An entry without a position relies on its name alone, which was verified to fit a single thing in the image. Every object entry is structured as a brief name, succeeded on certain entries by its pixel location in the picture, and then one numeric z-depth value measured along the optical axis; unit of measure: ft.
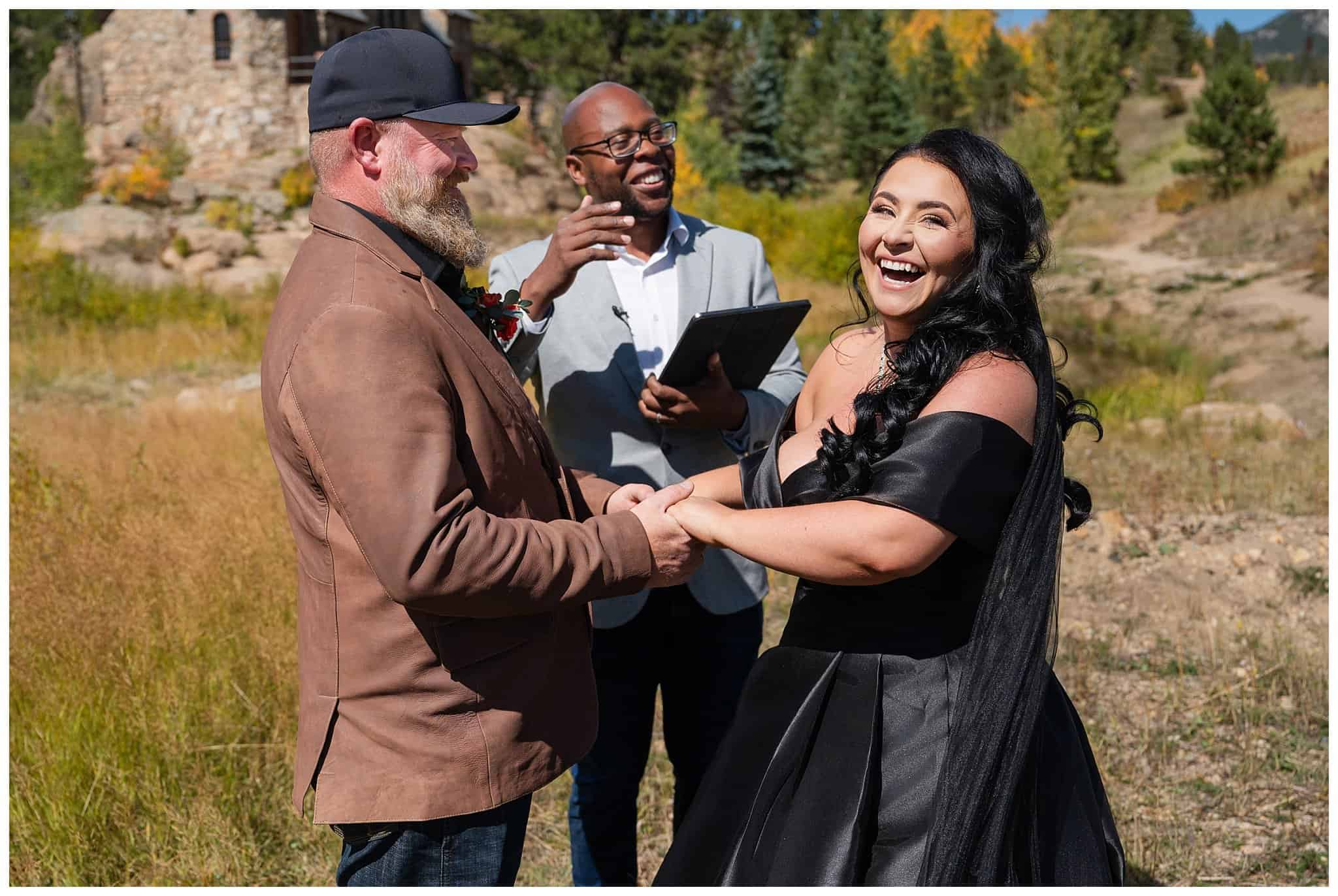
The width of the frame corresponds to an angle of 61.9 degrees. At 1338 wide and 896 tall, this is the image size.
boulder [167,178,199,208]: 83.87
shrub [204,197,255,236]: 76.43
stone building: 103.19
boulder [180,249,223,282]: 67.62
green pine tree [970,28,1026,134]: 139.03
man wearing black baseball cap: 6.23
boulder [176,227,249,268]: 71.10
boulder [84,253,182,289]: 62.44
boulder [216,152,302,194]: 87.56
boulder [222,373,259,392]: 39.27
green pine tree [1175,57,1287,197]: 96.12
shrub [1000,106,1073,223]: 84.43
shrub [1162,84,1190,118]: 135.64
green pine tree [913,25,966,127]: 138.10
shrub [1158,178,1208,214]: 96.58
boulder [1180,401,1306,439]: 32.86
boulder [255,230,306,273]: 70.89
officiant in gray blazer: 10.53
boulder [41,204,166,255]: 69.97
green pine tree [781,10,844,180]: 120.47
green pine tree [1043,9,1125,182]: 117.39
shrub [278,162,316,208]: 84.48
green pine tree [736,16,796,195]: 116.16
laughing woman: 6.84
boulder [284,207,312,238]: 78.33
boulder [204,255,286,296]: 62.90
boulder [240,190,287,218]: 82.12
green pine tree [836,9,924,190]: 114.42
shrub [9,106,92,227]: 88.84
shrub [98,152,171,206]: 85.25
